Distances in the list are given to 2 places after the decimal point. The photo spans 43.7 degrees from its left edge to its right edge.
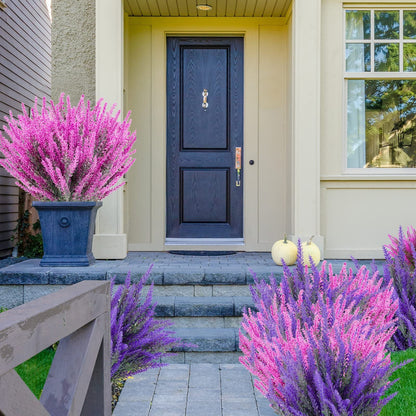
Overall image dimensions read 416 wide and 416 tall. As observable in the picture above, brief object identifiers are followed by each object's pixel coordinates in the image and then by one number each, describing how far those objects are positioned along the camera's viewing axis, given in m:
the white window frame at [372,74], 4.98
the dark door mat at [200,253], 5.15
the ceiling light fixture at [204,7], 5.23
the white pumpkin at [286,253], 4.27
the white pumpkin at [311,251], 4.18
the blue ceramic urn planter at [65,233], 4.11
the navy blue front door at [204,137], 5.58
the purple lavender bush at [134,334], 2.50
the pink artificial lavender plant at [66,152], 4.02
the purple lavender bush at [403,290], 2.84
